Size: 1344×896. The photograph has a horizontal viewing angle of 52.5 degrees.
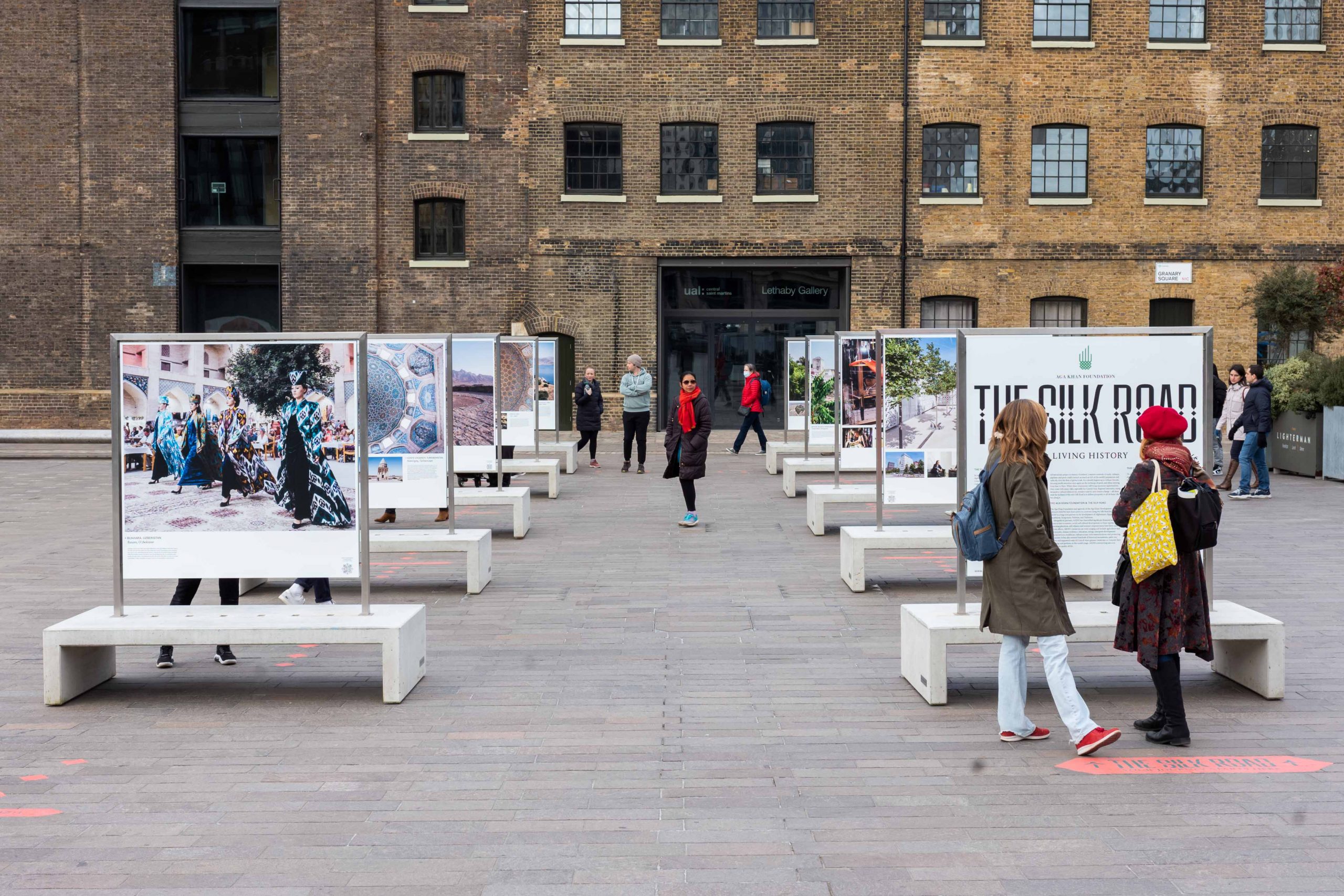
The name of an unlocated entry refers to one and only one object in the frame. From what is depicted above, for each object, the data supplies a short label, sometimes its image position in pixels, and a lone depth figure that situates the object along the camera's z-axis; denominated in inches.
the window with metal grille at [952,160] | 1254.9
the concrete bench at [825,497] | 584.7
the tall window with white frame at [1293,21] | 1254.9
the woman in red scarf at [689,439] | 623.8
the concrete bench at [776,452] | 929.5
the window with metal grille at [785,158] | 1259.8
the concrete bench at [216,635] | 308.3
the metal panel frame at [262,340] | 316.8
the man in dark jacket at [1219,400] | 860.0
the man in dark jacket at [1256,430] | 750.5
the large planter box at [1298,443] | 876.0
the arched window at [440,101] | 1257.4
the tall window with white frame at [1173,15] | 1248.8
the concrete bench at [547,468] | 768.9
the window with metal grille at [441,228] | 1270.9
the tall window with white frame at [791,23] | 1257.4
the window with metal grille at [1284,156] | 1259.8
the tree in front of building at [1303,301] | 1077.1
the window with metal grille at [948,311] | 1272.1
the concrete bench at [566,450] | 951.0
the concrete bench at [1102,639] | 305.4
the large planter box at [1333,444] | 843.4
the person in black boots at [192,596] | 346.3
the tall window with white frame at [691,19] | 1254.9
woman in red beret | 267.4
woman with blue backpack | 264.4
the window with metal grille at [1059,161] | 1252.5
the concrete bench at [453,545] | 460.4
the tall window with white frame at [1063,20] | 1248.8
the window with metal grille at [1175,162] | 1254.9
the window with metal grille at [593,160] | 1263.5
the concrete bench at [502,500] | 597.9
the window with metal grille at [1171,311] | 1267.2
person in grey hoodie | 928.3
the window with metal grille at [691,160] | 1262.3
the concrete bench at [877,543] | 456.1
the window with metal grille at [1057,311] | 1272.1
